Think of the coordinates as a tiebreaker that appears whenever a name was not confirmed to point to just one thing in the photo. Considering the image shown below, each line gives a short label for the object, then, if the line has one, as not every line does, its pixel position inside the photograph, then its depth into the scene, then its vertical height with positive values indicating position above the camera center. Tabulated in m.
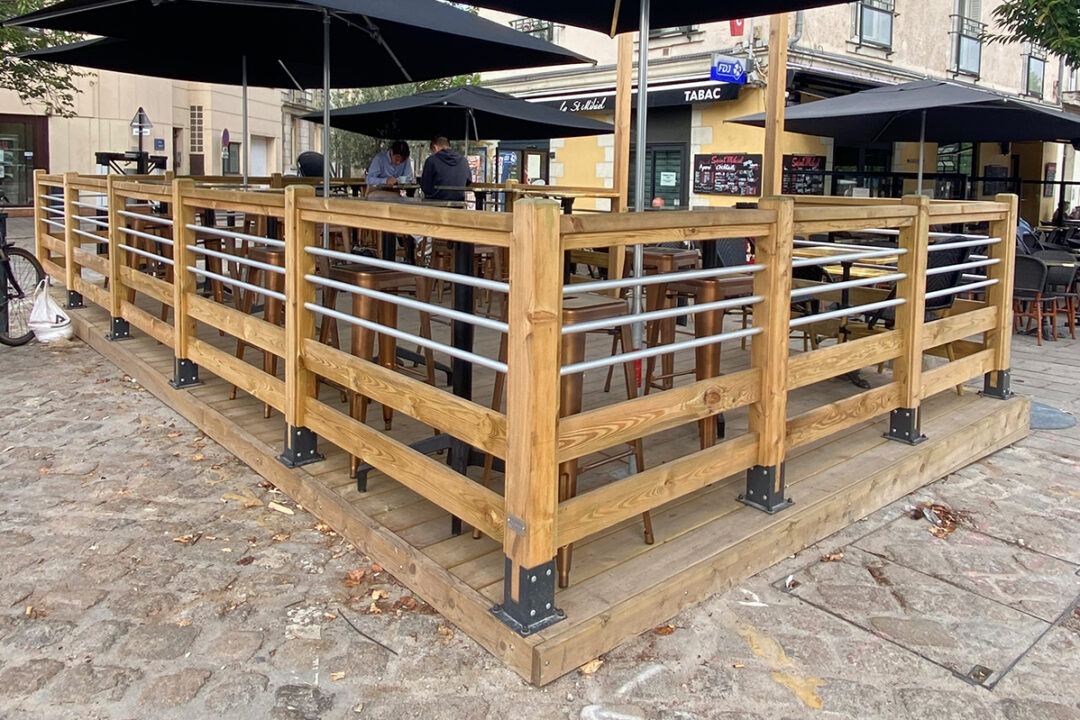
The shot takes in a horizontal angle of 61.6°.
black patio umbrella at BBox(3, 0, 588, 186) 4.74 +1.25
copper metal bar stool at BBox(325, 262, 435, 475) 4.17 -0.37
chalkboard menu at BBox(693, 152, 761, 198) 15.12 +1.10
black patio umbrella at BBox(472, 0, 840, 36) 4.41 +1.14
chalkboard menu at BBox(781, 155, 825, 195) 15.22 +1.05
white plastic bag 7.54 -0.77
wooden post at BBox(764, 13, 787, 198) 7.56 +1.16
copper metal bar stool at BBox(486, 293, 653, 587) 3.16 -0.55
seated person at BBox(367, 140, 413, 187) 10.28 +0.75
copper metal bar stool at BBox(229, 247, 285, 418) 4.82 -0.32
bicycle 7.35 -0.54
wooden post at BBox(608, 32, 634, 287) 7.93 +1.07
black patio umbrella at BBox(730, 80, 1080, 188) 7.97 +1.19
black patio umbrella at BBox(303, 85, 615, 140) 9.07 +1.32
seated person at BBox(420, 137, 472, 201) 9.14 +0.63
